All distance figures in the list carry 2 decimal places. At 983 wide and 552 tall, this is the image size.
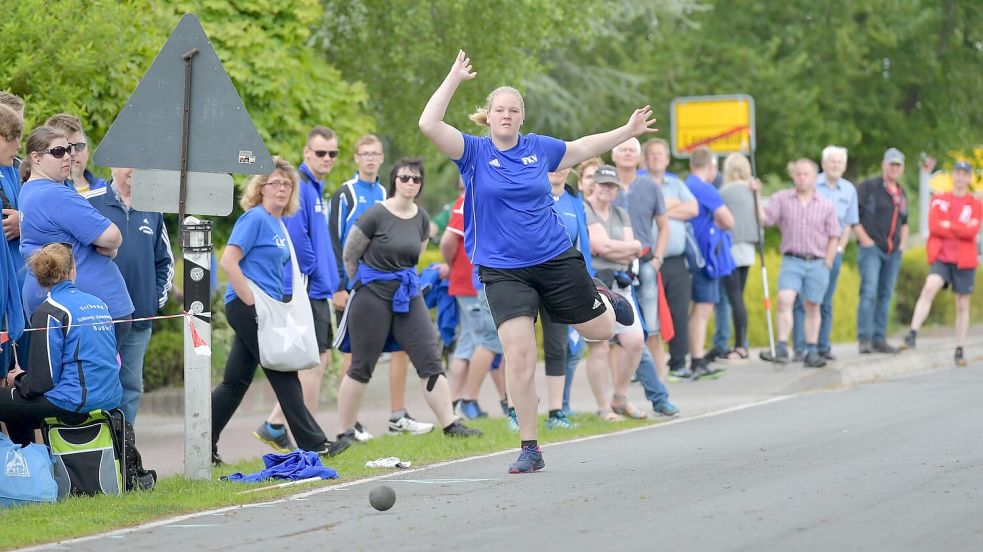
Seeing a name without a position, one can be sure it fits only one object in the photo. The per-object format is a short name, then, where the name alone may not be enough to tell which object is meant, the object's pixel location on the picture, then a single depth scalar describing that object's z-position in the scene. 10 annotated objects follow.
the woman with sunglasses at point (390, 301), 23.47
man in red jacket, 36.78
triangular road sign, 18.25
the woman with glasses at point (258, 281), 20.84
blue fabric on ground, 18.97
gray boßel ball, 15.74
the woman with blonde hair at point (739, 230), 35.12
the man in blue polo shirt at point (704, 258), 33.19
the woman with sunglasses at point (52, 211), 18.41
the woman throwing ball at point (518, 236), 18.53
